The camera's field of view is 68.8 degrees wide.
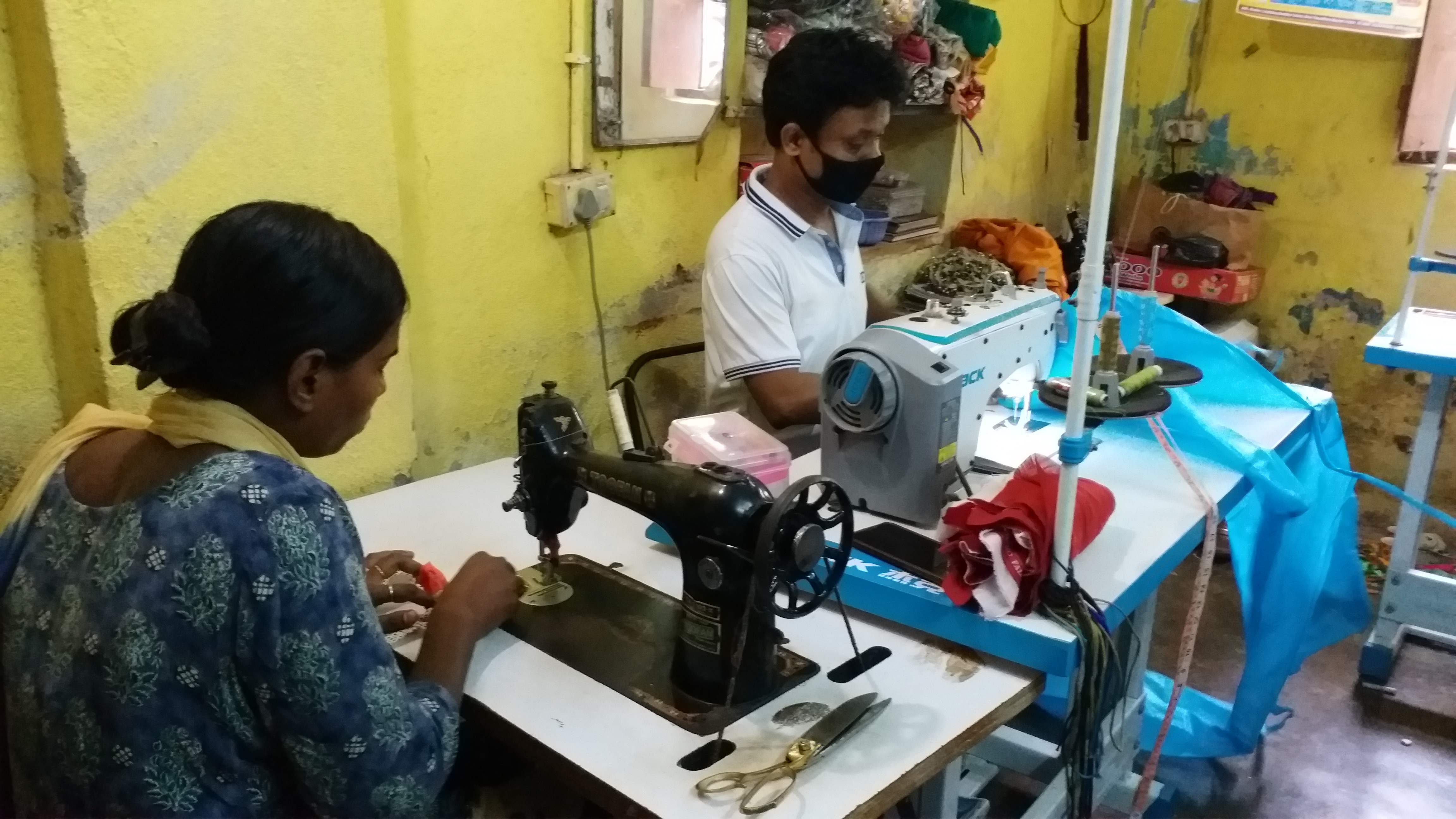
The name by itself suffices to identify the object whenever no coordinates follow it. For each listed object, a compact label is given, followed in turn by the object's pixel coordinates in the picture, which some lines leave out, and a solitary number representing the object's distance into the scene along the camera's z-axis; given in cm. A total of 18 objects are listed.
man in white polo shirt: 192
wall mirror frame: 200
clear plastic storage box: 149
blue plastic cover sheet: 181
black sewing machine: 104
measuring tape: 142
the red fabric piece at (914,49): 268
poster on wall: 302
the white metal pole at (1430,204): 216
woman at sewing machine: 91
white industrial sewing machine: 139
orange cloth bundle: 310
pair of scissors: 96
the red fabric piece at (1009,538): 119
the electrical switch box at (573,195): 196
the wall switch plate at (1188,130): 356
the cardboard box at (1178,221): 341
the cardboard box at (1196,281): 335
